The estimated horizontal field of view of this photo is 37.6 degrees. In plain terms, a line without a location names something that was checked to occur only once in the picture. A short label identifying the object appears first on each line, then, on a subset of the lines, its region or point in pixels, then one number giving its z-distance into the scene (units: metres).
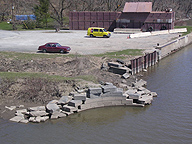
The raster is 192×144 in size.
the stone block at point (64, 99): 20.19
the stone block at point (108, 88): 21.06
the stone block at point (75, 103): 19.80
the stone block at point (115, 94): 21.20
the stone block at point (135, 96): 21.38
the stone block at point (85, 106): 20.21
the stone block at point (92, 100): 20.50
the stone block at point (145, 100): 21.25
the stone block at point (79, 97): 20.19
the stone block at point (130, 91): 22.30
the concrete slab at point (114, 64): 28.91
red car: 34.06
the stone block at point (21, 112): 19.40
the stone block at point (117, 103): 21.33
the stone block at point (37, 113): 18.91
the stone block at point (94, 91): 20.59
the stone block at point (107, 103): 21.19
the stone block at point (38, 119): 18.36
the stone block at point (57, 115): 18.89
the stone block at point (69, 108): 19.54
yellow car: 48.52
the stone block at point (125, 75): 27.32
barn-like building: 58.81
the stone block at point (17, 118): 18.52
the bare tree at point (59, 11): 70.10
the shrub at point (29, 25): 64.25
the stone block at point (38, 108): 19.45
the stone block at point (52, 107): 19.08
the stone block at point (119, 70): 28.24
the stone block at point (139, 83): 24.81
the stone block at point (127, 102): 21.27
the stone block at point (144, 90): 22.95
